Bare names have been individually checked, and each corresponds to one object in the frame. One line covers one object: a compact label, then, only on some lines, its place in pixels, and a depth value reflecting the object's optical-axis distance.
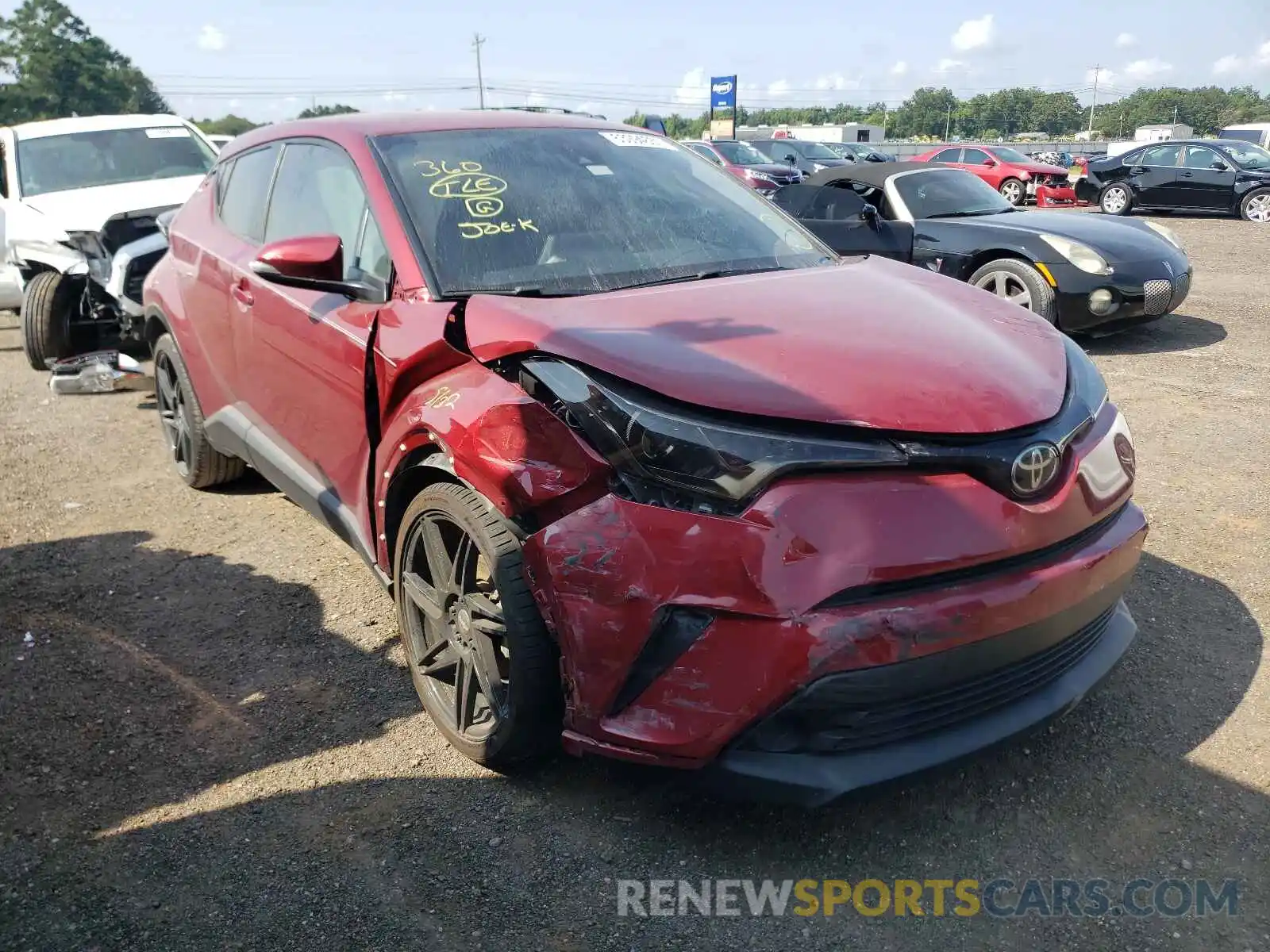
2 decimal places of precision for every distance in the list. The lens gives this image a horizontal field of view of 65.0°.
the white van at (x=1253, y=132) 41.62
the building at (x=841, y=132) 58.42
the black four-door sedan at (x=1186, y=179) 16.31
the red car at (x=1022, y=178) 19.91
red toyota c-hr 2.00
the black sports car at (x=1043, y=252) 6.97
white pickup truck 6.55
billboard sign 48.59
